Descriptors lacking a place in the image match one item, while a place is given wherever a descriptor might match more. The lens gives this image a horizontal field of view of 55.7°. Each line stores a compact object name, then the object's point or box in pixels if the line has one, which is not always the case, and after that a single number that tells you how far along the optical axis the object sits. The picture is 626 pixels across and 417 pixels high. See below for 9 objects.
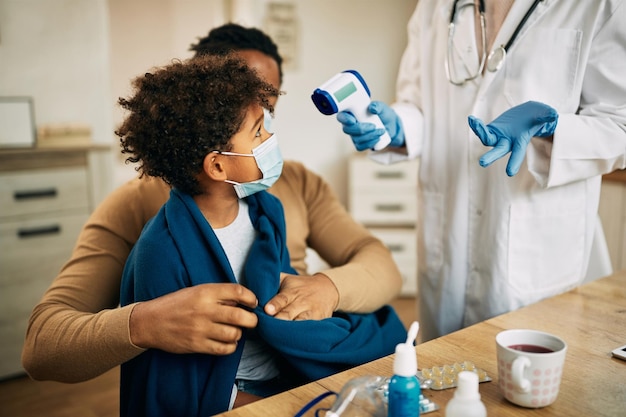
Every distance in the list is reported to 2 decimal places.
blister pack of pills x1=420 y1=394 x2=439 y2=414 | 0.82
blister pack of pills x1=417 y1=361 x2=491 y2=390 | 0.89
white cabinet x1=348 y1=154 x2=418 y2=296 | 3.69
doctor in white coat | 1.26
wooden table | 0.84
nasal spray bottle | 0.73
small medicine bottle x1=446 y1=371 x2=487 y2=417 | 0.73
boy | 1.09
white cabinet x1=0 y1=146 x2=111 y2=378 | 2.59
